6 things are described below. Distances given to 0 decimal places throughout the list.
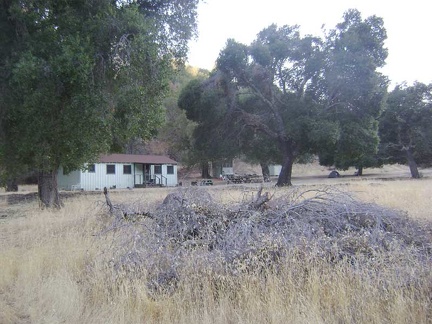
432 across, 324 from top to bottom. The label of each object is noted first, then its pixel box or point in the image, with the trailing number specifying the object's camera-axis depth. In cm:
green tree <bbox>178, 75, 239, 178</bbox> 2783
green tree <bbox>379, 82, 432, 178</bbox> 3562
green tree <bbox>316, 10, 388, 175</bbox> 2564
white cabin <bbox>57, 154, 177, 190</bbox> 3356
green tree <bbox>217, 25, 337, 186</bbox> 2677
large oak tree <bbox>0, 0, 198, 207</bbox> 1166
